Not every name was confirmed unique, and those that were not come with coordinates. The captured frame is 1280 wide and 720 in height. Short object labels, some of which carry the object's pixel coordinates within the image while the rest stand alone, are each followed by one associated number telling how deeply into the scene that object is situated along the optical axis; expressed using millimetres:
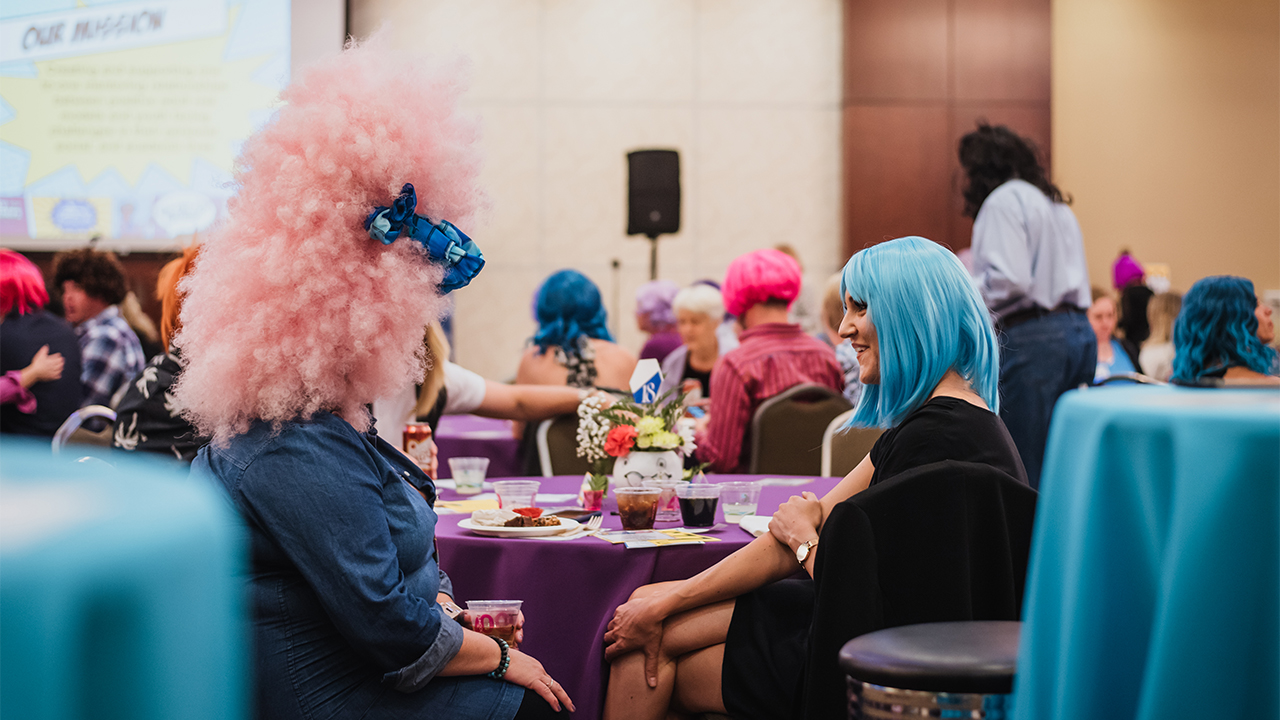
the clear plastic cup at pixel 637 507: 2184
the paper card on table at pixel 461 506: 2455
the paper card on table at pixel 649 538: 2064
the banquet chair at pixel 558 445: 3441
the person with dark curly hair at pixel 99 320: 5035
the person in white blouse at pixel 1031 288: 4168
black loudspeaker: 7609
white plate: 2100
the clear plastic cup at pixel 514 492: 2459
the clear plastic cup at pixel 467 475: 2779
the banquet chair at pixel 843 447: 3055
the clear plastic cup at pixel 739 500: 2369
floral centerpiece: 2402
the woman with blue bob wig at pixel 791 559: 1851
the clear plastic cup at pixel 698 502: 2246
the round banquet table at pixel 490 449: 4129
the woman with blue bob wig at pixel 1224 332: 3332
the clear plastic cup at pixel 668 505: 2328
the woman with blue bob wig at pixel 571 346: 4227
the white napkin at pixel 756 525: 2180
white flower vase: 2398
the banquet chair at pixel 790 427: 3516
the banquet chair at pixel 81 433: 3443
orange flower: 2396
